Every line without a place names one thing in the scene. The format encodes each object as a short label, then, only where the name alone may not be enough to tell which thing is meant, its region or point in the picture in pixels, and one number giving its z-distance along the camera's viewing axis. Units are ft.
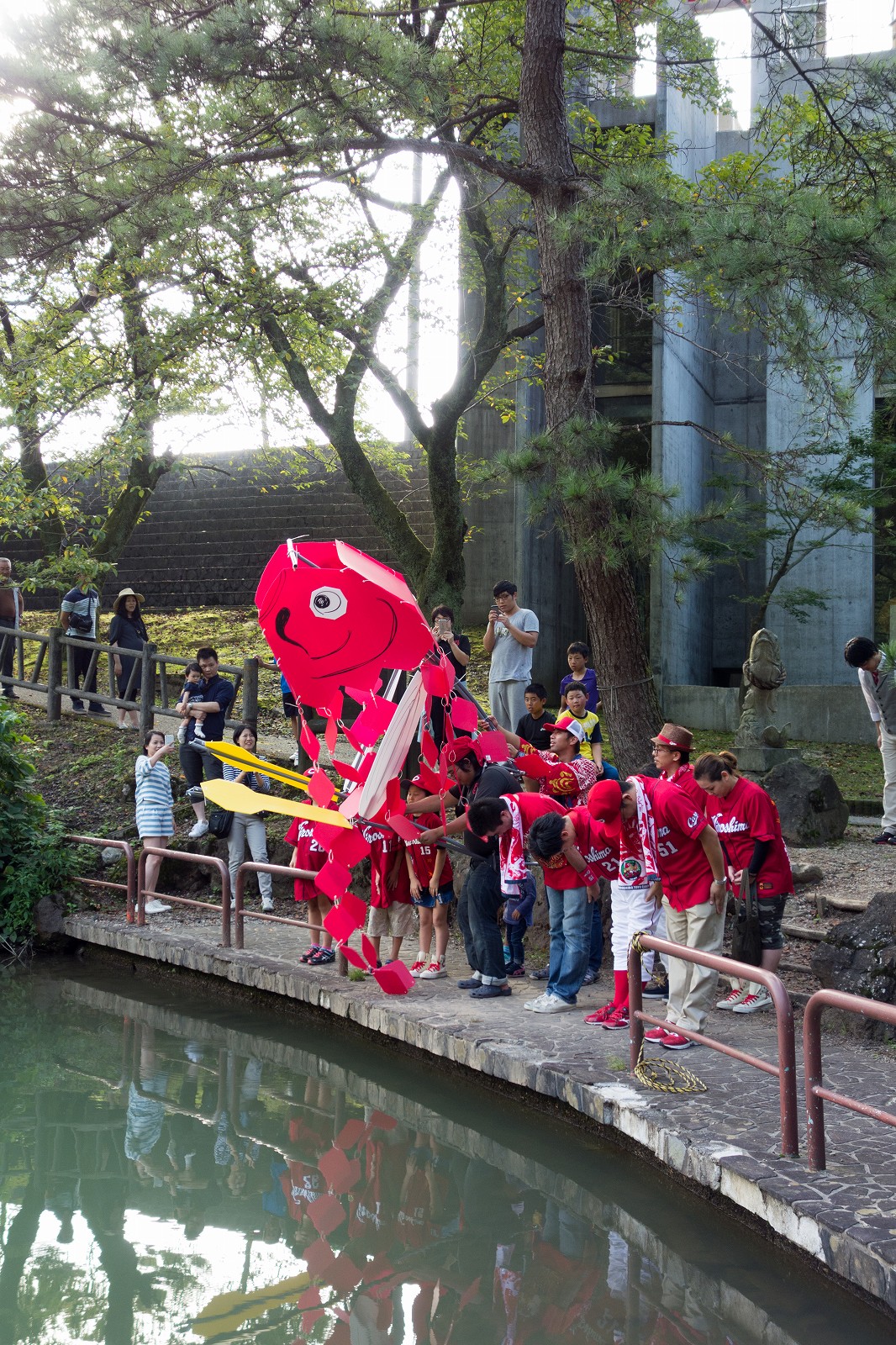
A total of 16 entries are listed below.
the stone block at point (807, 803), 29.86
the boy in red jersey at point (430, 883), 23.93
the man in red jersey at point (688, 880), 18.45
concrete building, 50.67
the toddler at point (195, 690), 34.12
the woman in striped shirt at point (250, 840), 31.50
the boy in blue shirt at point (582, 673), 28.14
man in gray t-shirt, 30.14
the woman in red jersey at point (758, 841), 20.51
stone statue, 33.96
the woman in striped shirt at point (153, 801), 31.91
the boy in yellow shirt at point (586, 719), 26.71
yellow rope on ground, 17.25
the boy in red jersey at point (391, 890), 24.39
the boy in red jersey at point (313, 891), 25.59
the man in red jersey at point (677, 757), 19.98
